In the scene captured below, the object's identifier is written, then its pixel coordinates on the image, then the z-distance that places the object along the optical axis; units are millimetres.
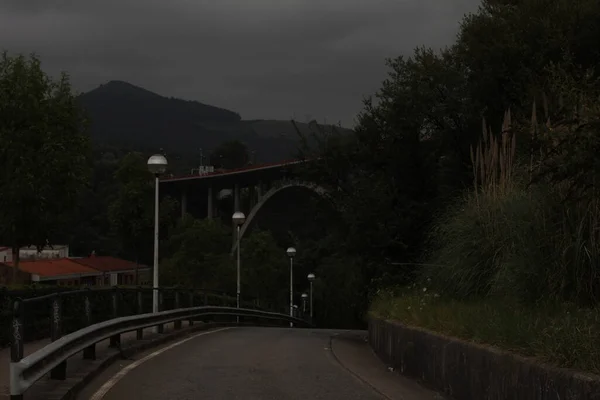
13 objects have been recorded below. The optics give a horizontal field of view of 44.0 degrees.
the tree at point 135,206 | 49500
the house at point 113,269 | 87875
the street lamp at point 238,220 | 29578
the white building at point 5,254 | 89925
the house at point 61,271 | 71688
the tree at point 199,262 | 59406
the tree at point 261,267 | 64125
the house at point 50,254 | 91375
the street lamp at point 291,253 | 42431
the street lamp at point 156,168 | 16984
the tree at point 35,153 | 25922
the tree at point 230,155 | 153875
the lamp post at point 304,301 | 72000
